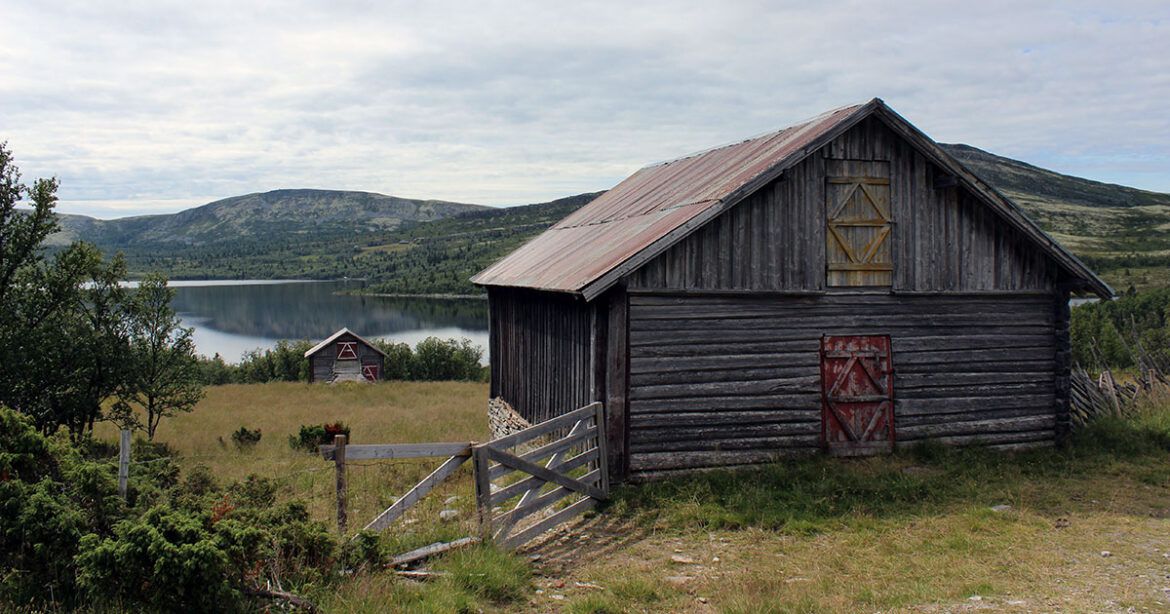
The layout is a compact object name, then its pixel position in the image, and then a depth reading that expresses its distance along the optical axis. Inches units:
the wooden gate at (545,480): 342.6
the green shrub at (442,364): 2466.8
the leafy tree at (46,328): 763.4
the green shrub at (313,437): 817.5
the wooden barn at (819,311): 470.0
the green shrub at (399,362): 2442.2
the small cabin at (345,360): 1963.6
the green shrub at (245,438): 880.8
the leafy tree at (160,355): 936.3
